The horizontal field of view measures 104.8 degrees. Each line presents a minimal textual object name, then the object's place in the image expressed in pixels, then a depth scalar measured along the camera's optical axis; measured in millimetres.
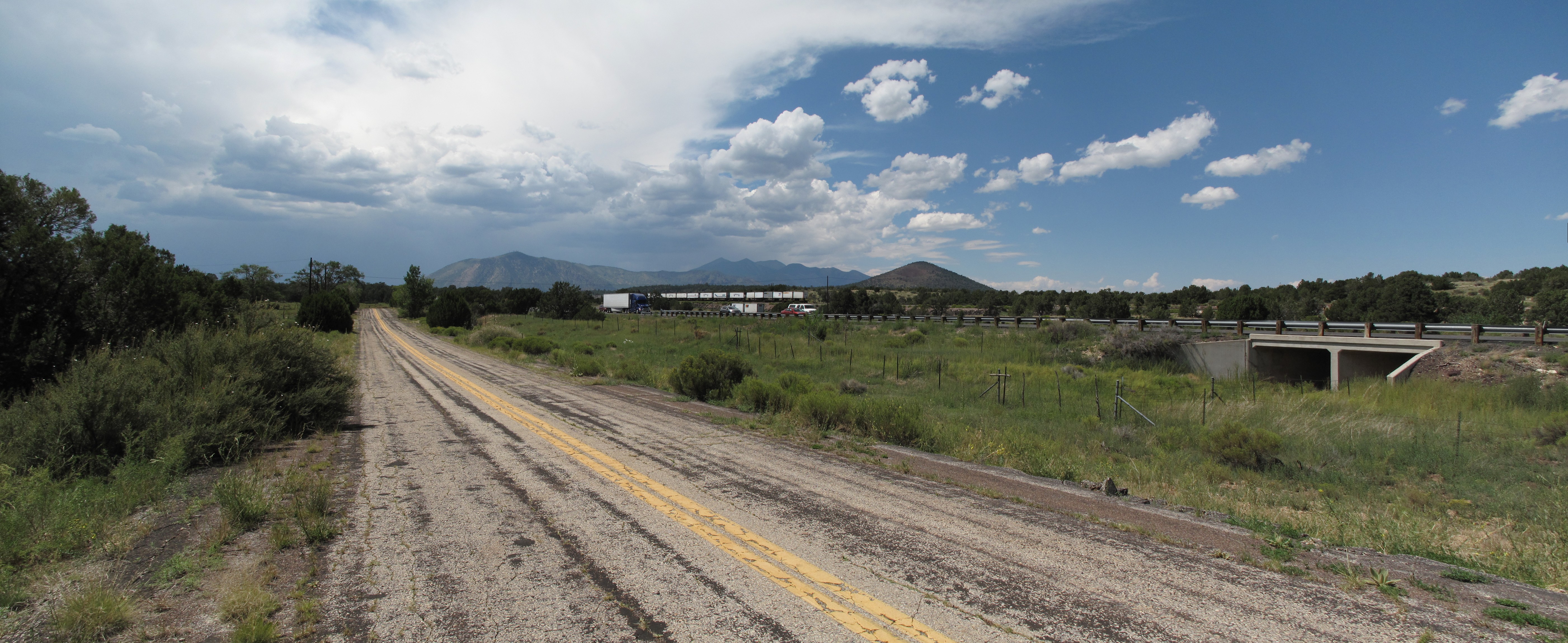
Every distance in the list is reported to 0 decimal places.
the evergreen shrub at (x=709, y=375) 15203
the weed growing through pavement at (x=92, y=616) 3354
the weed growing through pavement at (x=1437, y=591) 3799
